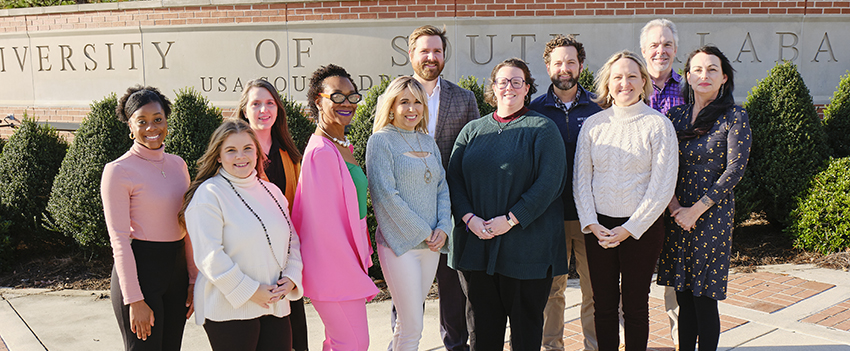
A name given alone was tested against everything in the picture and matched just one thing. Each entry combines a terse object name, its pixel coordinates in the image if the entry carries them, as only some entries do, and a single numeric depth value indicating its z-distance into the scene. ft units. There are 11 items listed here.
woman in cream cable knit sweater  10.10
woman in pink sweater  8.38
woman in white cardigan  8.11
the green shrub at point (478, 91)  17.59
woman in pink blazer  8.91
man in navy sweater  11.84
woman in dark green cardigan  10.07
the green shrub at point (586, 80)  18.29
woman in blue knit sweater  9.83
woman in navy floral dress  10.50
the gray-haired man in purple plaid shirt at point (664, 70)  12.52
